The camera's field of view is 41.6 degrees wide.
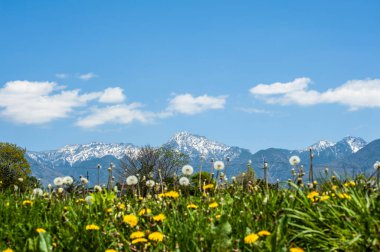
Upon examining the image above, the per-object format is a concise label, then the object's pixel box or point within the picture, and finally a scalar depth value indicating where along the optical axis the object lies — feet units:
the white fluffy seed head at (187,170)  25.35
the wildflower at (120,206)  22.18
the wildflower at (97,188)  24.21
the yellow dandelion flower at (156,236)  15.37
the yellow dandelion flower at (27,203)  23.99
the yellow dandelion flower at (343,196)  17.59
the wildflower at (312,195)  18.62
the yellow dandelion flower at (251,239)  13.62
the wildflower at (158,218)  17.87
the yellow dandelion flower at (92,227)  17.33
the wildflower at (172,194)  21.16
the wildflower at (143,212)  19.40
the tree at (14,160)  228.88
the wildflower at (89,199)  22.03
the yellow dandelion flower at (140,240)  14.96
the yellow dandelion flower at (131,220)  17.00
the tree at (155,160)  272.31
